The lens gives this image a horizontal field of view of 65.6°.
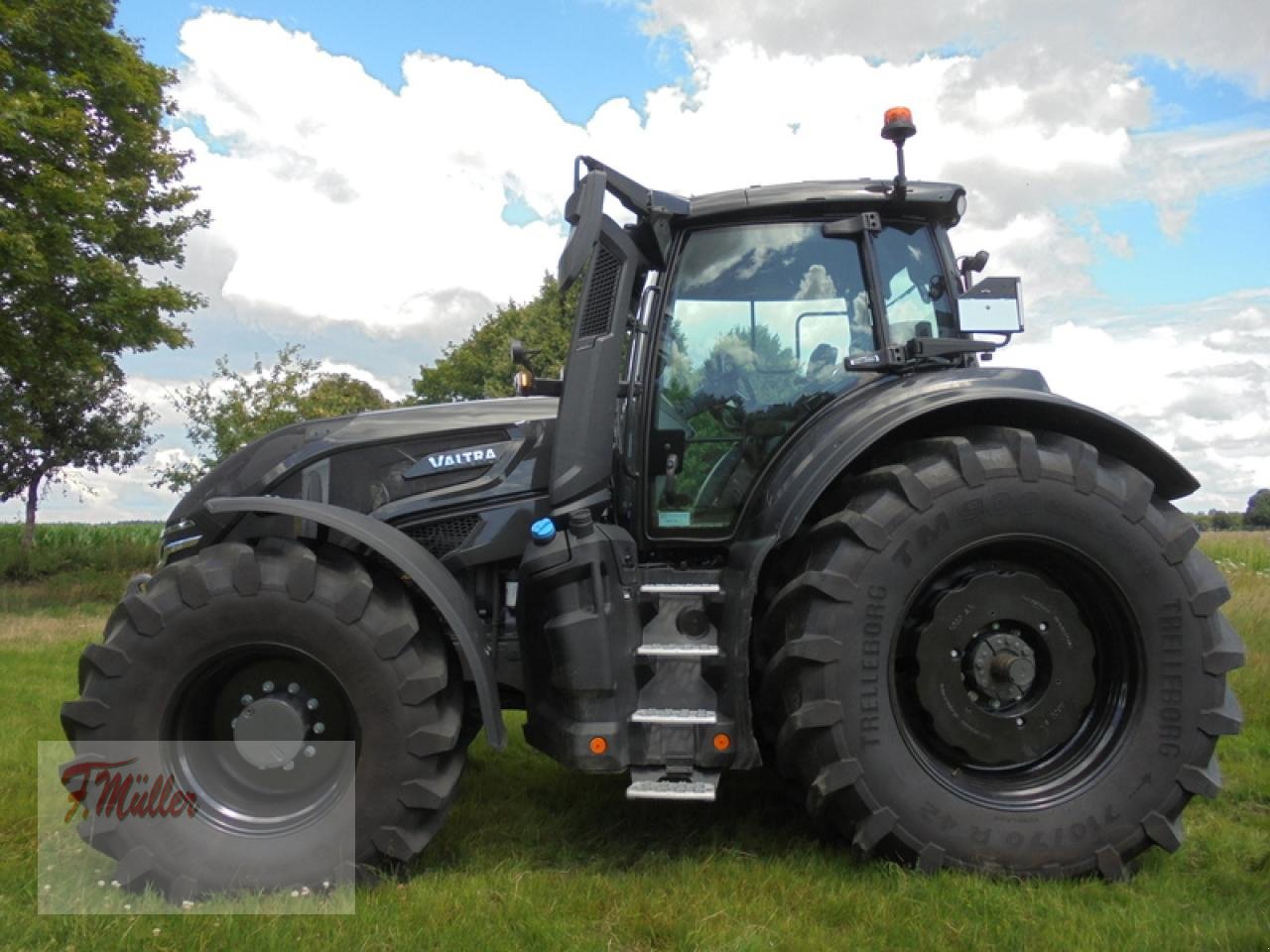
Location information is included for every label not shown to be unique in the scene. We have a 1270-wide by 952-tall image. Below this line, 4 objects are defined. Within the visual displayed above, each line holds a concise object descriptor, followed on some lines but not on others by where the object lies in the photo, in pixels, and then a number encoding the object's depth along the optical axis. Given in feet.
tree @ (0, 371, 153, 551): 70.18
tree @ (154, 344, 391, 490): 79.92
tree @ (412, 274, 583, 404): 91.81
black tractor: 11.55
